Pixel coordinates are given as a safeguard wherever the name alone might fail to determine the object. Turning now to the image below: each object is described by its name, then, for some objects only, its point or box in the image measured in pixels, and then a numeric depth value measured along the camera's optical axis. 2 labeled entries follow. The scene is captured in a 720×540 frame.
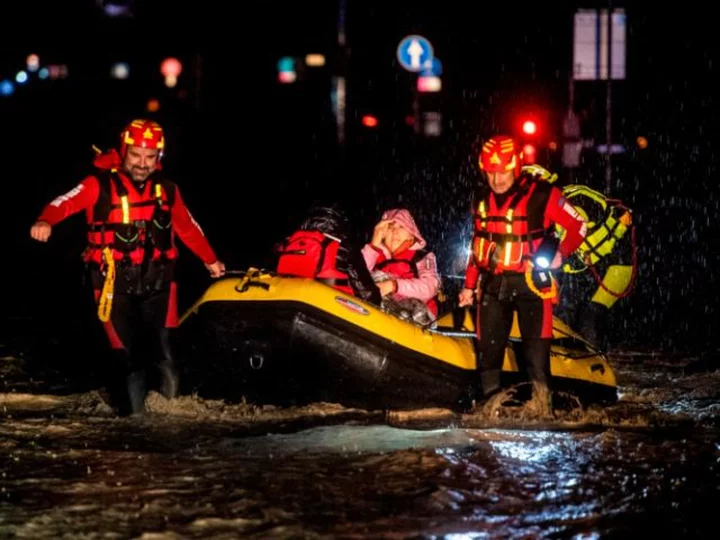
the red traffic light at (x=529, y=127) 52.31
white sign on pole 60.06
